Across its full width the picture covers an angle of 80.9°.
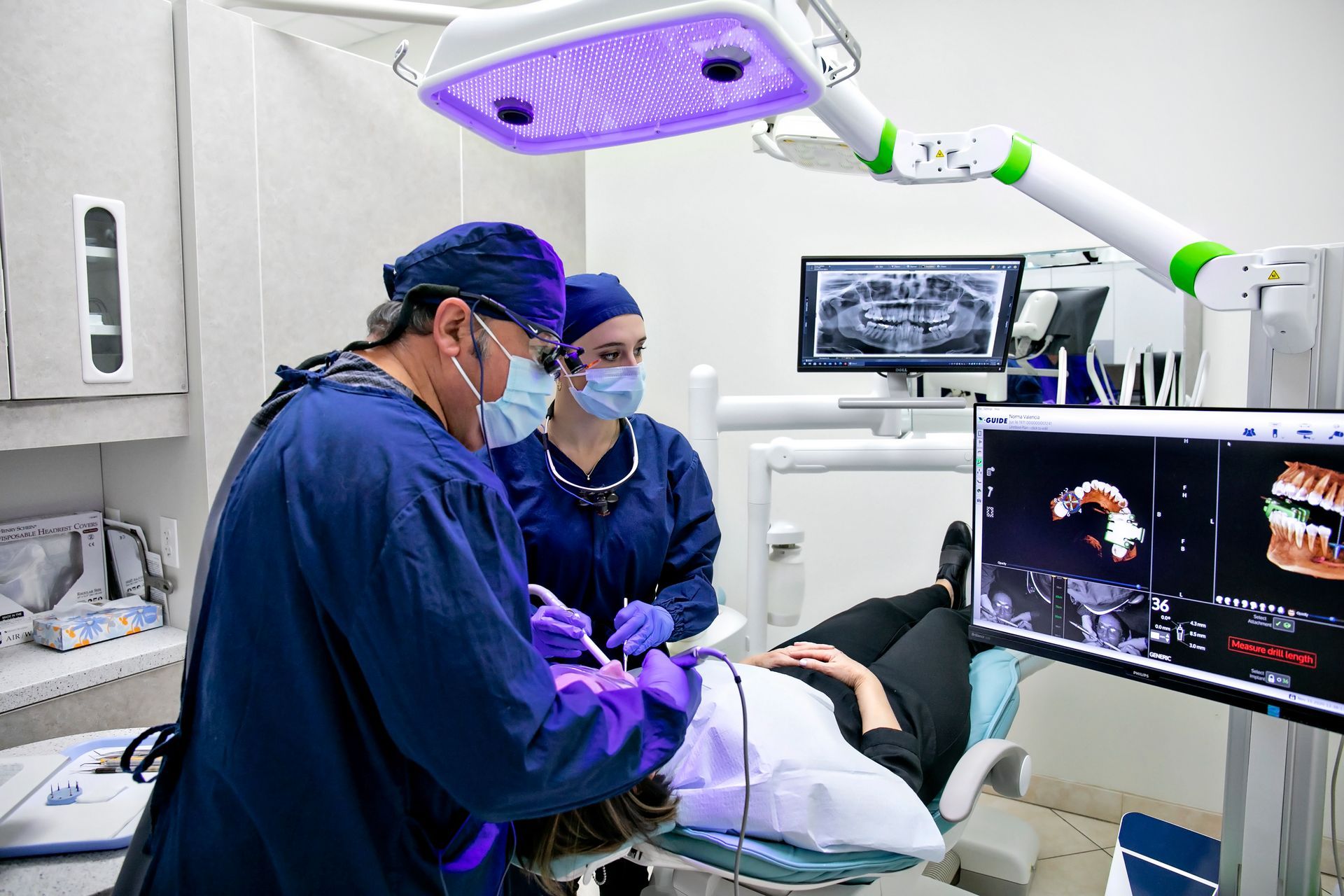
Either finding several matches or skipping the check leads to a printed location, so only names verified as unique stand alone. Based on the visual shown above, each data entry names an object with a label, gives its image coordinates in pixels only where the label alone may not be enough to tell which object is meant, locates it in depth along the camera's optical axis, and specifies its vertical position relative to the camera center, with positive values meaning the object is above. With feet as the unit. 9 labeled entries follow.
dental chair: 3.82 -2.24
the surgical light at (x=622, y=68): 2.51 +1.17
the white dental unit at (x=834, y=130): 2.61 +1.15
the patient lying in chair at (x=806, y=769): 3.72 -1.96
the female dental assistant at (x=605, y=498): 5.16 -0.65
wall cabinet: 5.44 +1.44
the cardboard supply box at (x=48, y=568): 6.32 -1.43
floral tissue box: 6.18 -1.82
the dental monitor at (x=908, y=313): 5.56 +0.65
